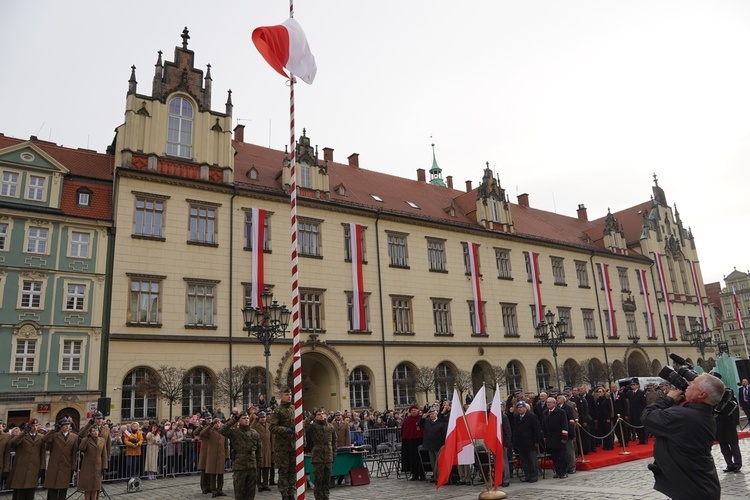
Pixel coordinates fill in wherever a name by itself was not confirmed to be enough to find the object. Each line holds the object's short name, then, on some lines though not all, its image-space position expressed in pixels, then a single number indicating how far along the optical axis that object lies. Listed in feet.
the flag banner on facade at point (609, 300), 149.89
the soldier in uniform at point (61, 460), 39.73
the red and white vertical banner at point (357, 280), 104.06
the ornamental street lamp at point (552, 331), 97.04
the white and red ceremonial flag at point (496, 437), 37.65
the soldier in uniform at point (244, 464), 38.68
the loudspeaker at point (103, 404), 68.13
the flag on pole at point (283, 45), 36.81
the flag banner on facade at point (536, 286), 134.10
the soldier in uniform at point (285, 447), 37.96
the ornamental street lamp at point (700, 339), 134.11
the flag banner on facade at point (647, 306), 159.84
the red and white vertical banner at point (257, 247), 94.07
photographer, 17.74
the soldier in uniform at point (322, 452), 37.94
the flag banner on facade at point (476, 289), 121.60
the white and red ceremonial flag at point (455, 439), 39.58
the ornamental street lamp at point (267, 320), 65.41
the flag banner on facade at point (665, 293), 166.81
